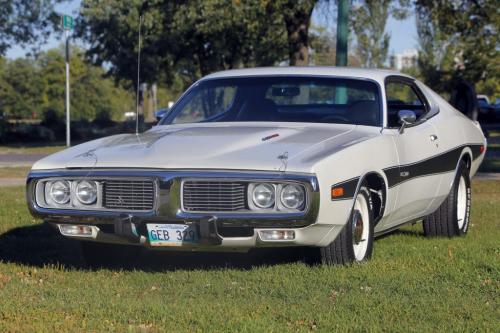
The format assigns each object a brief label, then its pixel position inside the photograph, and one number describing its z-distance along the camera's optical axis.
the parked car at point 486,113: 49.34
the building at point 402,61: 85.94
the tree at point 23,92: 75.62
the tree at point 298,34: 25.12
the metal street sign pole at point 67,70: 19.58
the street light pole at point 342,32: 15.72
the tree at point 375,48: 63.53
